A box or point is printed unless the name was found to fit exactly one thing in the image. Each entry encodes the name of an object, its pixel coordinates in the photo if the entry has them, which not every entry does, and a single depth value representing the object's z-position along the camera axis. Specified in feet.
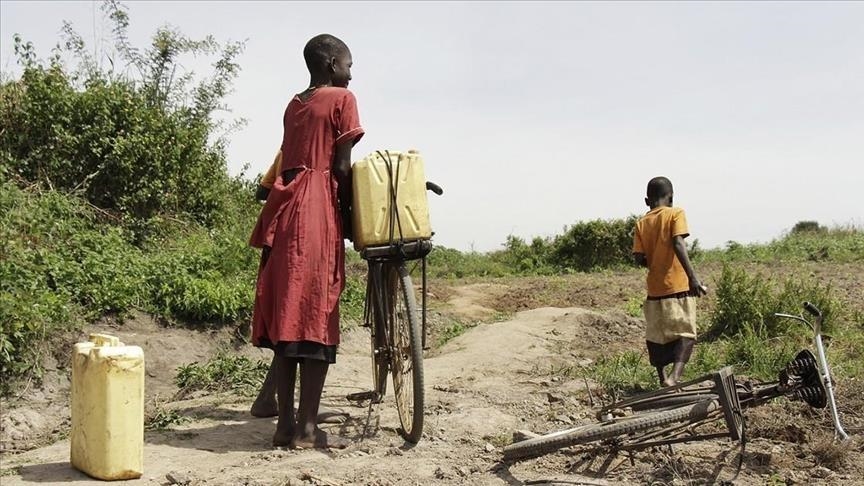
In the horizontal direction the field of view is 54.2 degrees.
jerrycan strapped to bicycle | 14.25
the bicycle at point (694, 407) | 11.83
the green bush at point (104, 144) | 29.86
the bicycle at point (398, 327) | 13.96
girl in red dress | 14.11
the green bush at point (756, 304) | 25.53
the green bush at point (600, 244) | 54.90
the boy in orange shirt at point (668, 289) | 20.04
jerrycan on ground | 12.29
